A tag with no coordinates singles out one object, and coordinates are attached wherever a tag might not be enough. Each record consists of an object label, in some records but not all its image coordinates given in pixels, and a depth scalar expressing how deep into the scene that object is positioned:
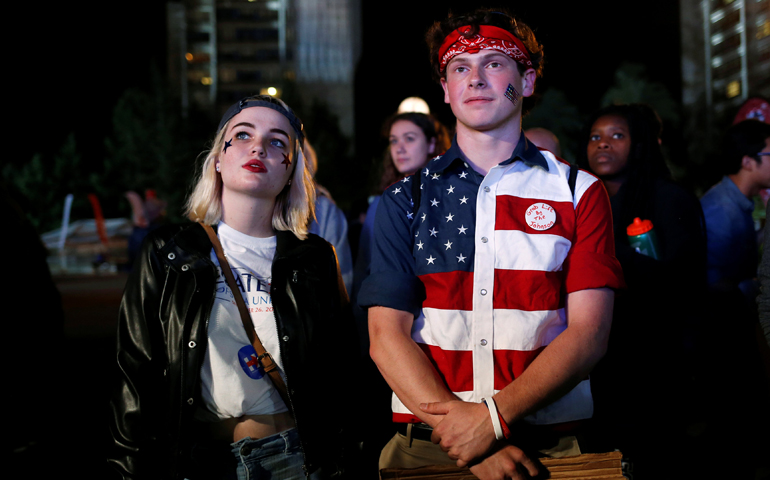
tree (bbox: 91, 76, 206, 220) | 48.59
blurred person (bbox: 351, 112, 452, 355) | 4.50
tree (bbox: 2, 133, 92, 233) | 43.06
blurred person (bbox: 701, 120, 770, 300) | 3.63
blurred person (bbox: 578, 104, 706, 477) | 3.05
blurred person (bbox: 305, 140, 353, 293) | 3.85
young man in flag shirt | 1.84
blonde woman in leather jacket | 2.16
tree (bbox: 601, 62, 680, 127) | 41.25
